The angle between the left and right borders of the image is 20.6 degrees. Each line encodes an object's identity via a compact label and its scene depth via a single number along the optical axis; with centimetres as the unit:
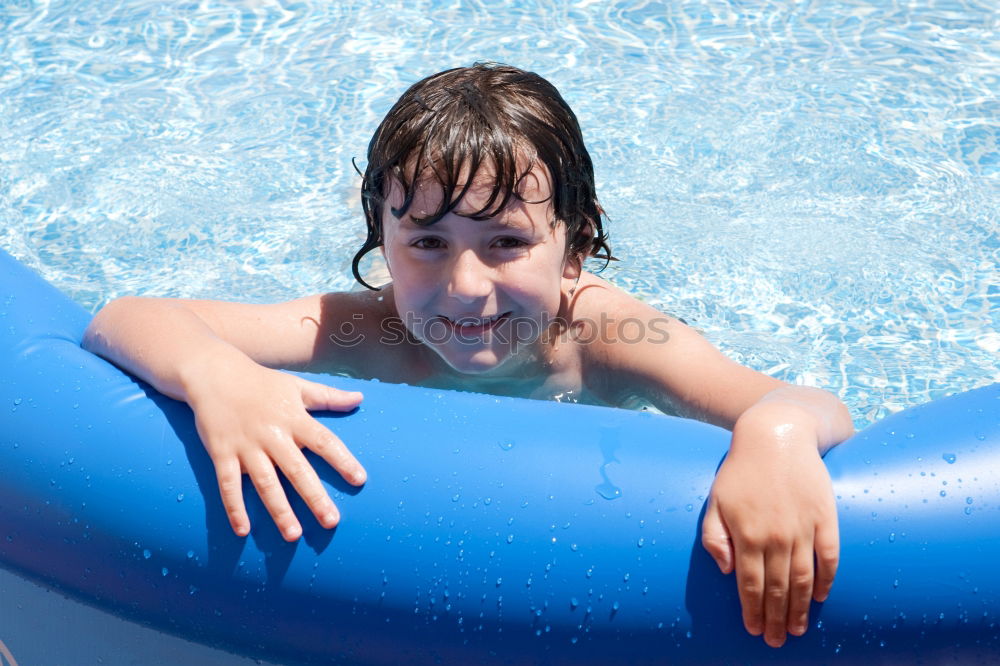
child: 161
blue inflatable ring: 161
